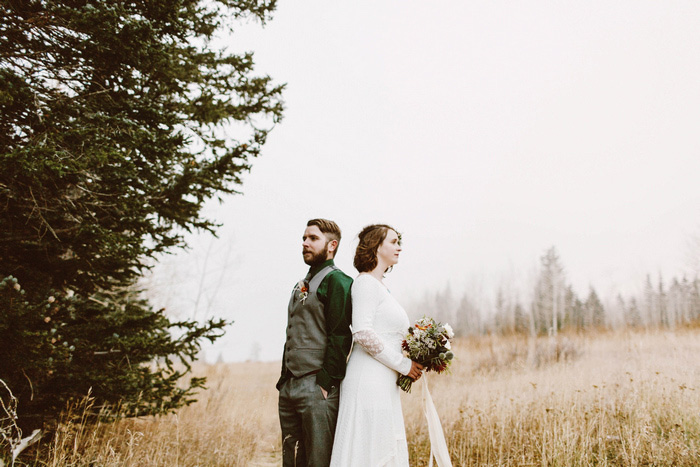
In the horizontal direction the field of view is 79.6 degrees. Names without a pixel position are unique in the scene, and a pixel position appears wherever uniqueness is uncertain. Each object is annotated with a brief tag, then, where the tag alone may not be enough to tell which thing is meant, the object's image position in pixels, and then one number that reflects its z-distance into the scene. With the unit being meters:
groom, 3.09
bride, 2.96
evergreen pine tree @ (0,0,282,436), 4.21
